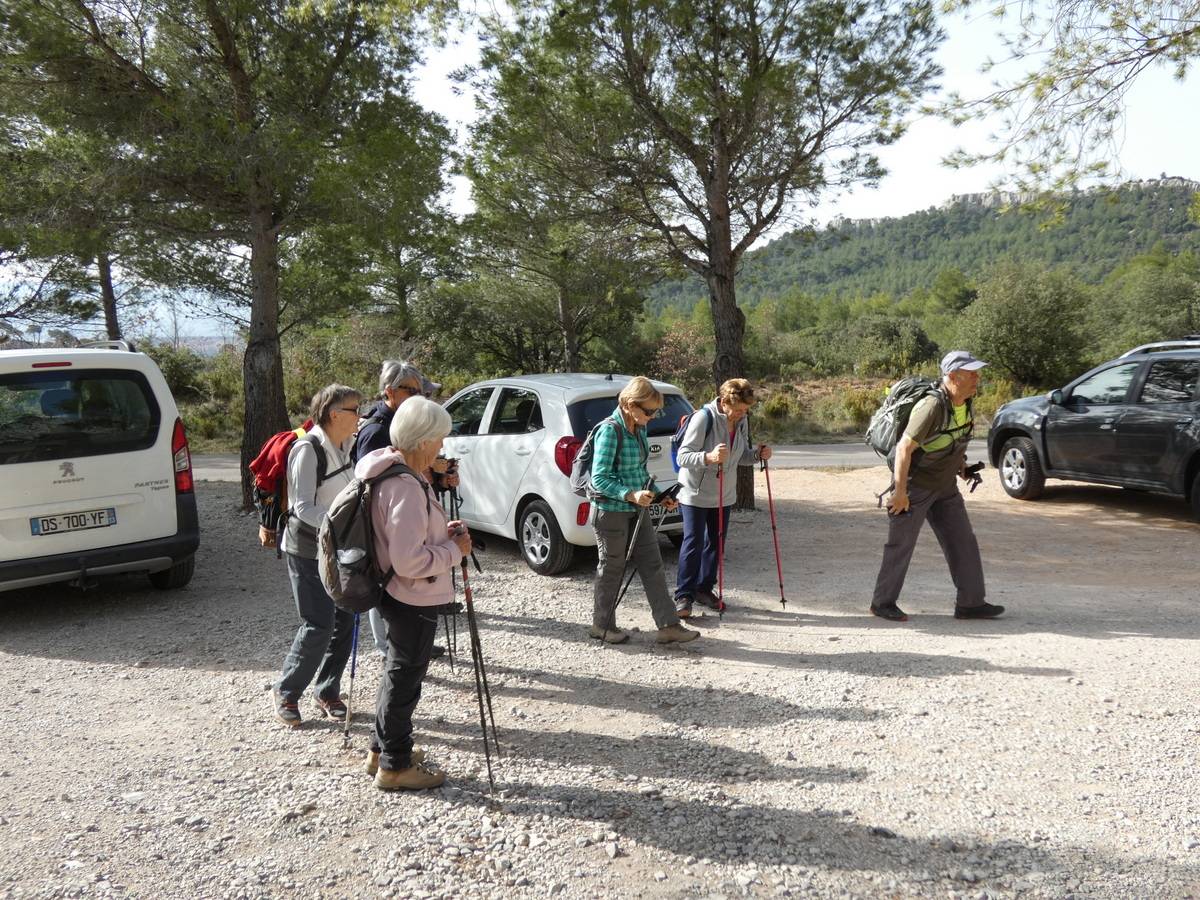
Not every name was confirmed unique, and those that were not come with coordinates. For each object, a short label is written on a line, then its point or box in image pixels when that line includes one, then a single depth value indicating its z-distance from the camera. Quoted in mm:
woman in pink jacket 3357
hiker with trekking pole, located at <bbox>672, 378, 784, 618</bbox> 6055
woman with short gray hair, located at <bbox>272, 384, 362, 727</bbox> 4316
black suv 8758
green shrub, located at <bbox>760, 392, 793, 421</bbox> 24812
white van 6035
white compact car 7117
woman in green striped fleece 5367
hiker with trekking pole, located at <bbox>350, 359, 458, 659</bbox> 5148
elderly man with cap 5559
